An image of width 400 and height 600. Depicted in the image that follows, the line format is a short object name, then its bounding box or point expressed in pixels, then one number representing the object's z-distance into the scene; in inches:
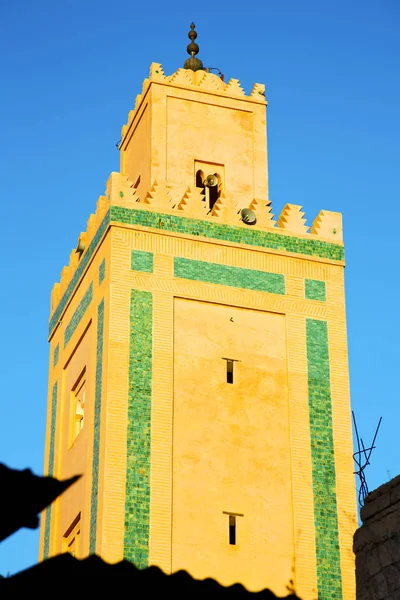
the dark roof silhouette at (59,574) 270.2
